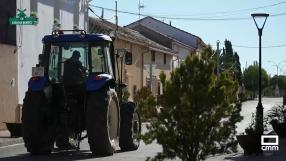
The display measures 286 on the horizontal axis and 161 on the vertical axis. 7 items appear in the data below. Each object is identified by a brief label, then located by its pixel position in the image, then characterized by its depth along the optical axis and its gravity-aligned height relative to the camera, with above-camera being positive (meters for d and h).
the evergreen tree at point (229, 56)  101.34 +3.61
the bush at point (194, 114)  7.41 -0.49
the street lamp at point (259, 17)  22.52 +2.21
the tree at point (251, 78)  124.56 -0.84
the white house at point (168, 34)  62.09 +4.46
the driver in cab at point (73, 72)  14.68 +0.07
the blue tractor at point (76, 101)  13.96 -0.62
